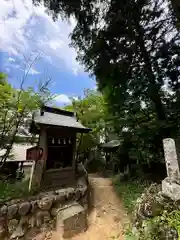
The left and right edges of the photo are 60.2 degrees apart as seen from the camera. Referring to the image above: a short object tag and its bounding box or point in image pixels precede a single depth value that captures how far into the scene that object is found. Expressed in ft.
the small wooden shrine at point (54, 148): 17.11
